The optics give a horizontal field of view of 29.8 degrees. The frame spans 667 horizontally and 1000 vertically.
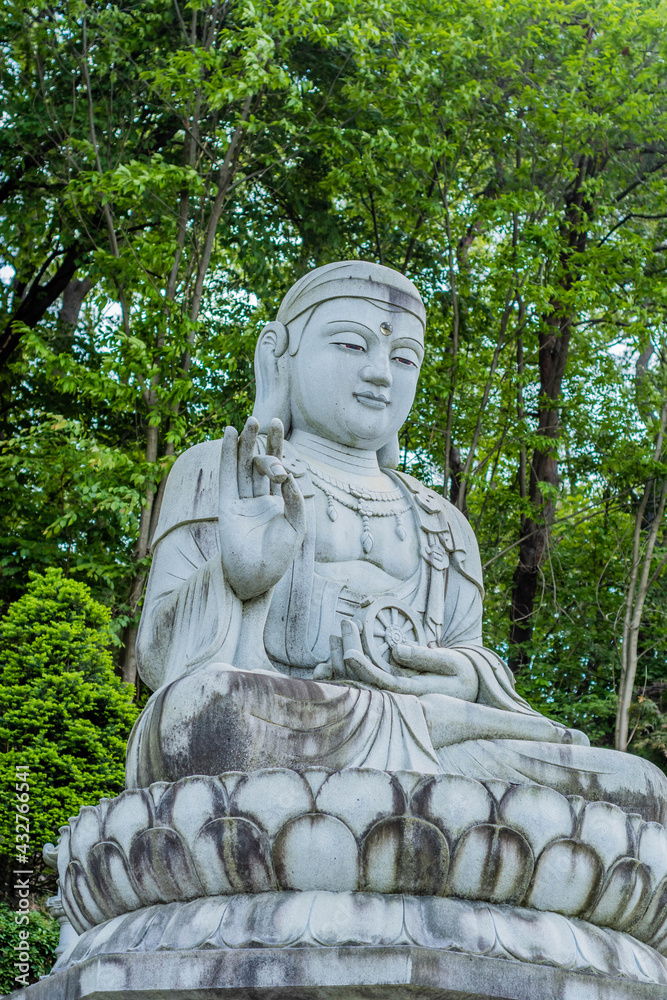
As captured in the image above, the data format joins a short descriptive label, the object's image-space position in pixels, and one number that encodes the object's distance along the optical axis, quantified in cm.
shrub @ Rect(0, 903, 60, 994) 833
